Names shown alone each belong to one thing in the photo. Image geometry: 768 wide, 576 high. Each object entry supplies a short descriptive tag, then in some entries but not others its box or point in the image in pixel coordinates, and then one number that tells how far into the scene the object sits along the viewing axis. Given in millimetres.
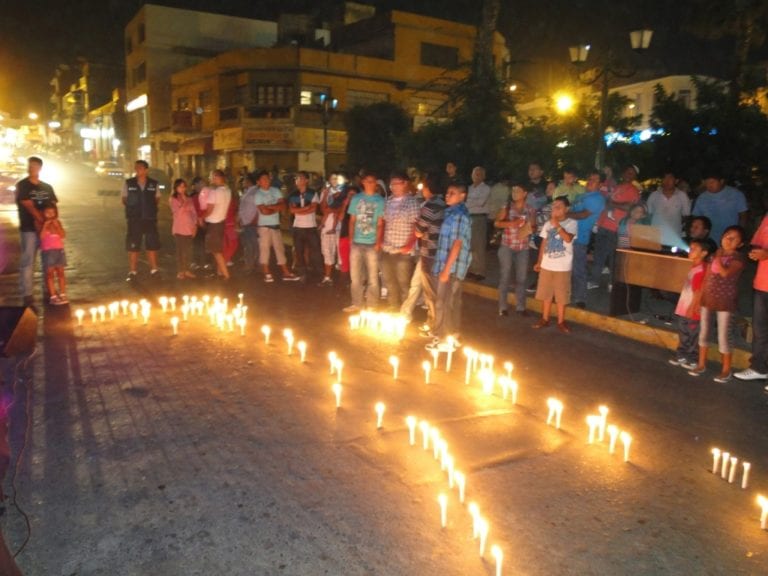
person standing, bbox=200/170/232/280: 12031
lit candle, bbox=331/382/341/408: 5961
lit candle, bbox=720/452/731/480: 4707
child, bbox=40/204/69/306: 9891
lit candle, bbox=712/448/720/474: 4820
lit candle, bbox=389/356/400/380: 6715
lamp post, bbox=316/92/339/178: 37250
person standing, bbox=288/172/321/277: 12164
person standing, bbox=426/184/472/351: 7738
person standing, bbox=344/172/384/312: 9359
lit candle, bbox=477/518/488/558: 3651
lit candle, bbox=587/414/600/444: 5324
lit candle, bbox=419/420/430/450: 5137
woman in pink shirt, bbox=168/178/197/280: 11914
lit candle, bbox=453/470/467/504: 4281
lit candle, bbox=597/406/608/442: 5387
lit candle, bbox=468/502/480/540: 3866
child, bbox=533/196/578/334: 8555
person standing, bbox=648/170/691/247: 10508
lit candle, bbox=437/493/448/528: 3961
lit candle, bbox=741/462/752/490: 4570
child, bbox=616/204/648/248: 10461
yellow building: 38844
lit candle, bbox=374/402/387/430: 5457
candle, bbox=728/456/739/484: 4668
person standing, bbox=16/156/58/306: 9758
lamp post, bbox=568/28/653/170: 14422
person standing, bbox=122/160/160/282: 11820
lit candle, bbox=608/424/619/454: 5188
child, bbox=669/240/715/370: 7246
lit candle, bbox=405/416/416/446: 5238
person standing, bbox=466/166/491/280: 11992
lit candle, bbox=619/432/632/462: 4973
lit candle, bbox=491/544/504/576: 3441
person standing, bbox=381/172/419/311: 8836
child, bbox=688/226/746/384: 6836
